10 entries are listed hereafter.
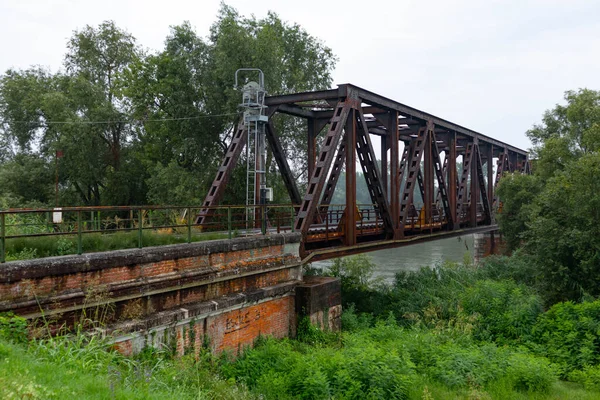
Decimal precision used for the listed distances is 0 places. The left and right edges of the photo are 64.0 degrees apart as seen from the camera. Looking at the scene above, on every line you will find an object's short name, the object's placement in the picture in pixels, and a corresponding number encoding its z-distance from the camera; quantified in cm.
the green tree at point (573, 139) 2288
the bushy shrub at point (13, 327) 681
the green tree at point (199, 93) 2428
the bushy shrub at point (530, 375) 1017
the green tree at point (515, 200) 2544
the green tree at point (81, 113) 2866
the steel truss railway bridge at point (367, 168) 1489
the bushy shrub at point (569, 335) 1207
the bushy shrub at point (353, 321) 1473
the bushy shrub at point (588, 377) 1042
